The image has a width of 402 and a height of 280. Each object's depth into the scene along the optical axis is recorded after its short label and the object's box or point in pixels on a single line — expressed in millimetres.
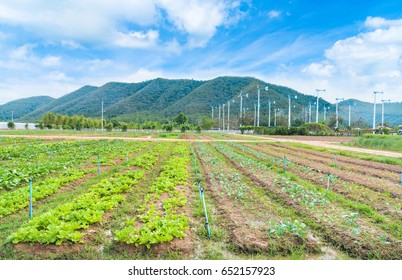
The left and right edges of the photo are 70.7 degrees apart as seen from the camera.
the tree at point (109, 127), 78706
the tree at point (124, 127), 74419
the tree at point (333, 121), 105688
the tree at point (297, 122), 105744
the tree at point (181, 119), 91669
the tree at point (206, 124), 106125
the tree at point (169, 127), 75262
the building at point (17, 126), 90600
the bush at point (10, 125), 77625
